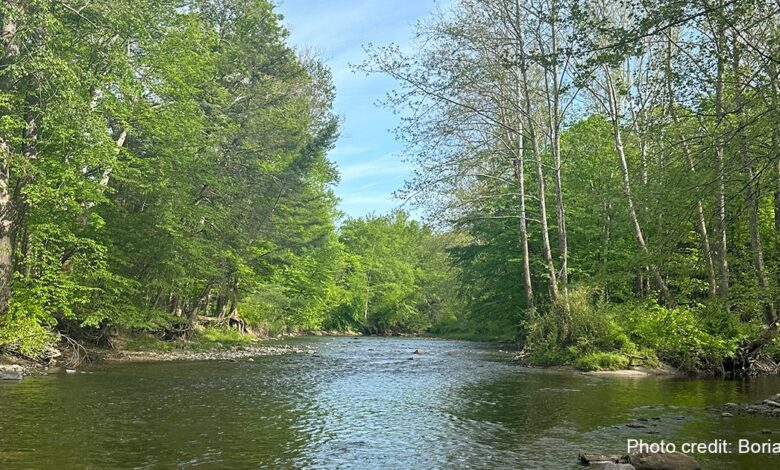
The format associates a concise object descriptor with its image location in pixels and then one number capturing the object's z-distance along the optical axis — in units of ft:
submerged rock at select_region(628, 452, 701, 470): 24.39
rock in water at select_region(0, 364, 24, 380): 48.86
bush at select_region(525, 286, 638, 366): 69.87
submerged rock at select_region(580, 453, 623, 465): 25.99
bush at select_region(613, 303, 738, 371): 61.36
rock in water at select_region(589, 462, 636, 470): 23.86
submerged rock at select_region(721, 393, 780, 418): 38.52
